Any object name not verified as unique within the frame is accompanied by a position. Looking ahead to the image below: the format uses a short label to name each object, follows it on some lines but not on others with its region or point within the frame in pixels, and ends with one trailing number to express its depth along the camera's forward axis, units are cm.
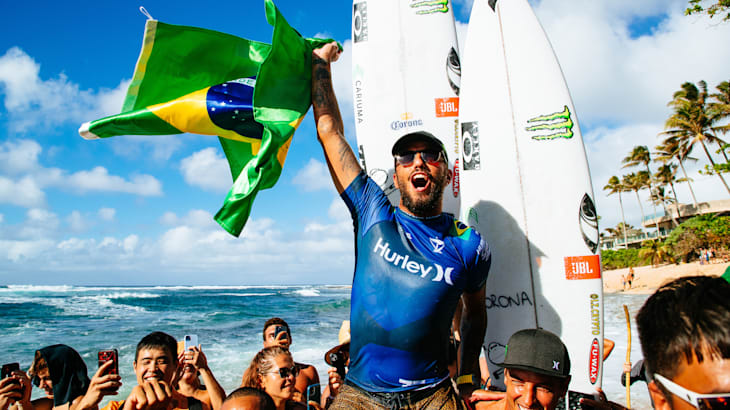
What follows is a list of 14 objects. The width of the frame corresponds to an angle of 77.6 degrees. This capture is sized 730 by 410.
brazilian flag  286
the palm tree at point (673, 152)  3269
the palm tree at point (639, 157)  4409
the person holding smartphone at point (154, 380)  269
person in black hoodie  348
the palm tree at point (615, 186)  5086
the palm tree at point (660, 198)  4569
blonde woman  333
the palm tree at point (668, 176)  4202
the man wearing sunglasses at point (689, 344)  104
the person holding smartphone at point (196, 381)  324
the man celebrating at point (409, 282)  220
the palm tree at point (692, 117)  2981
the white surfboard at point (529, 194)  354
